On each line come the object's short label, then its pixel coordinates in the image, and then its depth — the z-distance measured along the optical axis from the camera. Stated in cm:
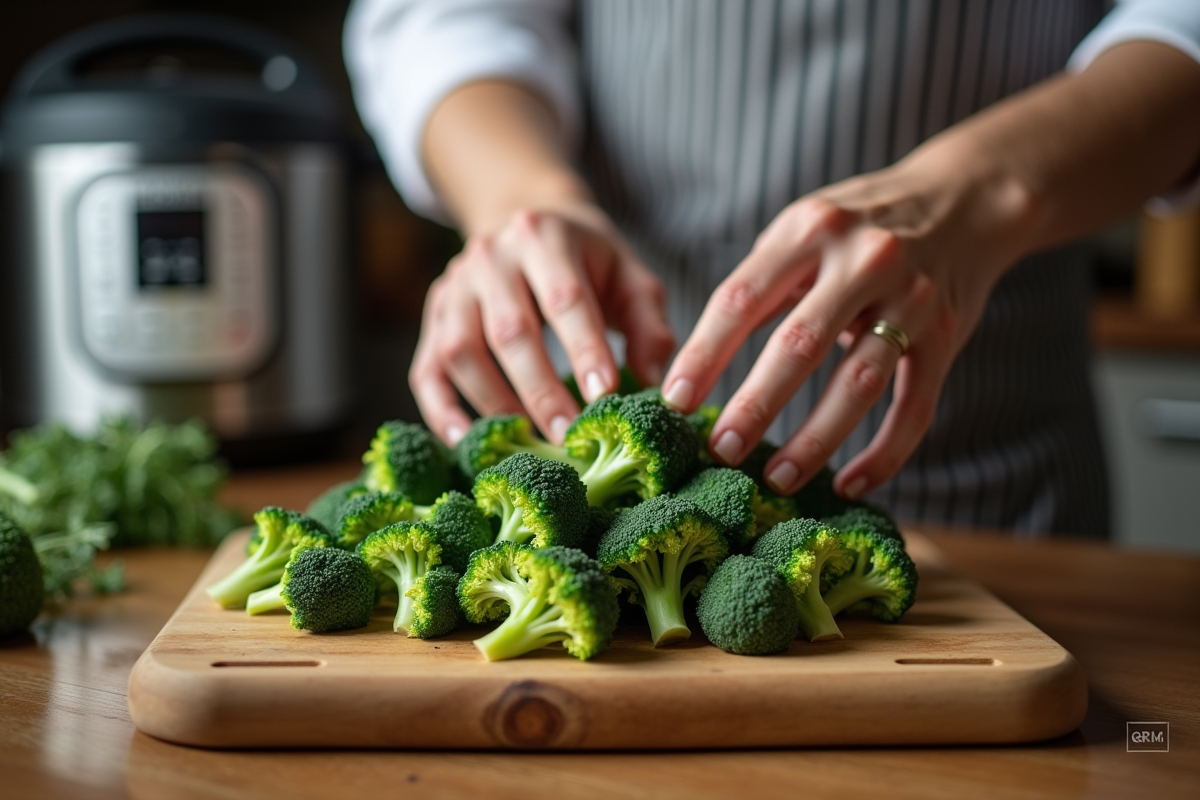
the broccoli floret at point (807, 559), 88
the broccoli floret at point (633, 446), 96
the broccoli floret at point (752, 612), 83
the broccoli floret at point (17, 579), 100
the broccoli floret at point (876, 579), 94
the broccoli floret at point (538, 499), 89
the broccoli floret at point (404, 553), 91
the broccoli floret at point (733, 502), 93
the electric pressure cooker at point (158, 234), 180
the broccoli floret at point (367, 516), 97
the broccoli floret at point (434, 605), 86
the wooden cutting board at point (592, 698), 78
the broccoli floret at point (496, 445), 107
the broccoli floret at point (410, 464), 105
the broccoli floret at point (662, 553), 87
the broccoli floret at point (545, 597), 81
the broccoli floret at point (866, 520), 100
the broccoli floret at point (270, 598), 95
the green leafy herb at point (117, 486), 134
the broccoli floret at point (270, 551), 97
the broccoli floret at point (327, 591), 87
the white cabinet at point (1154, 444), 285
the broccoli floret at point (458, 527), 93
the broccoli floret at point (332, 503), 107
